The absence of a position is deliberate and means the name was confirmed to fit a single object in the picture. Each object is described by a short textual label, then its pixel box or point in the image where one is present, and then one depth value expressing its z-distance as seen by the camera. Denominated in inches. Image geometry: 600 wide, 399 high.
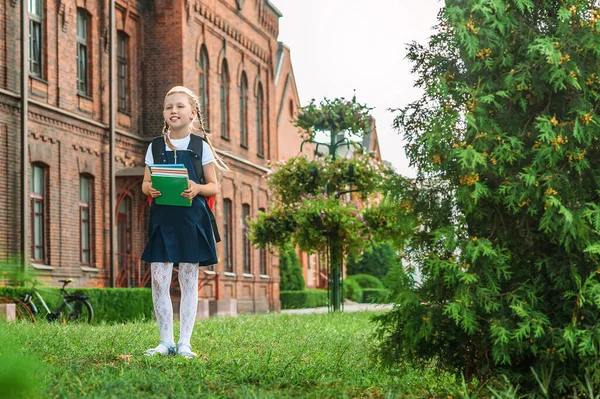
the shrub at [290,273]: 1535.4
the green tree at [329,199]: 804.0
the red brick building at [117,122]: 821.9
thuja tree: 195.2
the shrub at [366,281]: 2034.9
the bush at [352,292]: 1844.2
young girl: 281.4
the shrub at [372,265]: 2150.6
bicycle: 609.0
